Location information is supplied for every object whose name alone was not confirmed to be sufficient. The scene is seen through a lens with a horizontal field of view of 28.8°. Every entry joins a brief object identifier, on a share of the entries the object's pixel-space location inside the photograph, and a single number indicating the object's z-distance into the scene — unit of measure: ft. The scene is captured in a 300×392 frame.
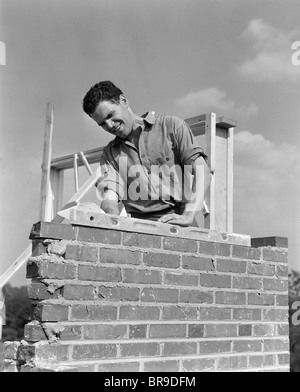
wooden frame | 14.42
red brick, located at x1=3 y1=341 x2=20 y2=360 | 9.67
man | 11.59
